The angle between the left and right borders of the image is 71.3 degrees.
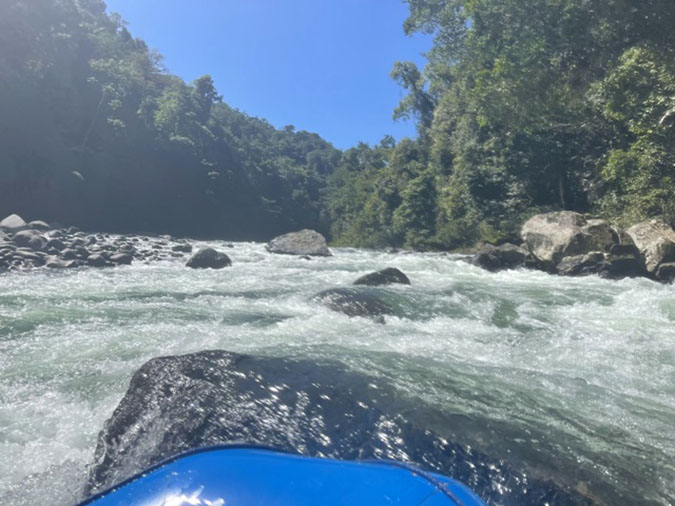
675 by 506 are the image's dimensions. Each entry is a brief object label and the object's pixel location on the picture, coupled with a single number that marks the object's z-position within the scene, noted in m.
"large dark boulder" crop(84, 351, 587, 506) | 2.18
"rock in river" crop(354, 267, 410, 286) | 8.16
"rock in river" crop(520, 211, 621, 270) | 11.05
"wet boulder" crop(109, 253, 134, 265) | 10.95
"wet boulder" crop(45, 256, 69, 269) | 9.73
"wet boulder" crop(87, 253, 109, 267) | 10.47
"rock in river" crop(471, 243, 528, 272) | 12.16
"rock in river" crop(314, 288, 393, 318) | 5.74
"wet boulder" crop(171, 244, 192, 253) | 14.88
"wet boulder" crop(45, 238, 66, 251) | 11.31
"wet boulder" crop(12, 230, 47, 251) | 11.21
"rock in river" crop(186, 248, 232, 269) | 11.09
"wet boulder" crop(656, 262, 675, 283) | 9.09
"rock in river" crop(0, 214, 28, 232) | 14.23
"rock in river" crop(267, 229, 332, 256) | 16.33
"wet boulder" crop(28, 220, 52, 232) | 16.30
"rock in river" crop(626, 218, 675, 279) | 9.44
